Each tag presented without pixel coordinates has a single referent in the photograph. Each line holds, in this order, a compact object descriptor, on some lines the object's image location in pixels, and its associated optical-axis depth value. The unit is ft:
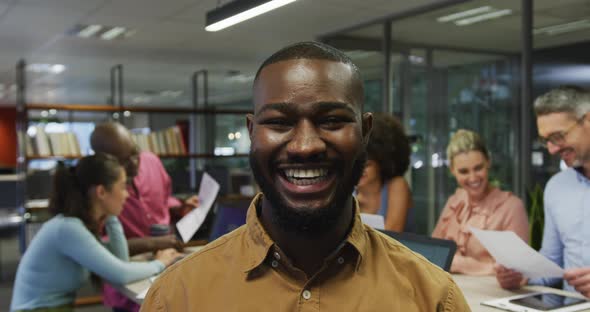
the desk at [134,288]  7.80
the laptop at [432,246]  5.90
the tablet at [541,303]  6.23
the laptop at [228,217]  8.66
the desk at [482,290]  6.61
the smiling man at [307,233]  2.91
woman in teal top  8.26
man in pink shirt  10.06
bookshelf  17.53
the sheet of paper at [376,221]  7.18
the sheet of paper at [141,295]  7.36
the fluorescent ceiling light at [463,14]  15.76
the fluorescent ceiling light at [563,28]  14.18
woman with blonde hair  8.14
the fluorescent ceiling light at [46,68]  27.25
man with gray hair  7.16
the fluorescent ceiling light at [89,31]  19.07
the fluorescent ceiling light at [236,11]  9.64
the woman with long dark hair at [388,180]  8.81
